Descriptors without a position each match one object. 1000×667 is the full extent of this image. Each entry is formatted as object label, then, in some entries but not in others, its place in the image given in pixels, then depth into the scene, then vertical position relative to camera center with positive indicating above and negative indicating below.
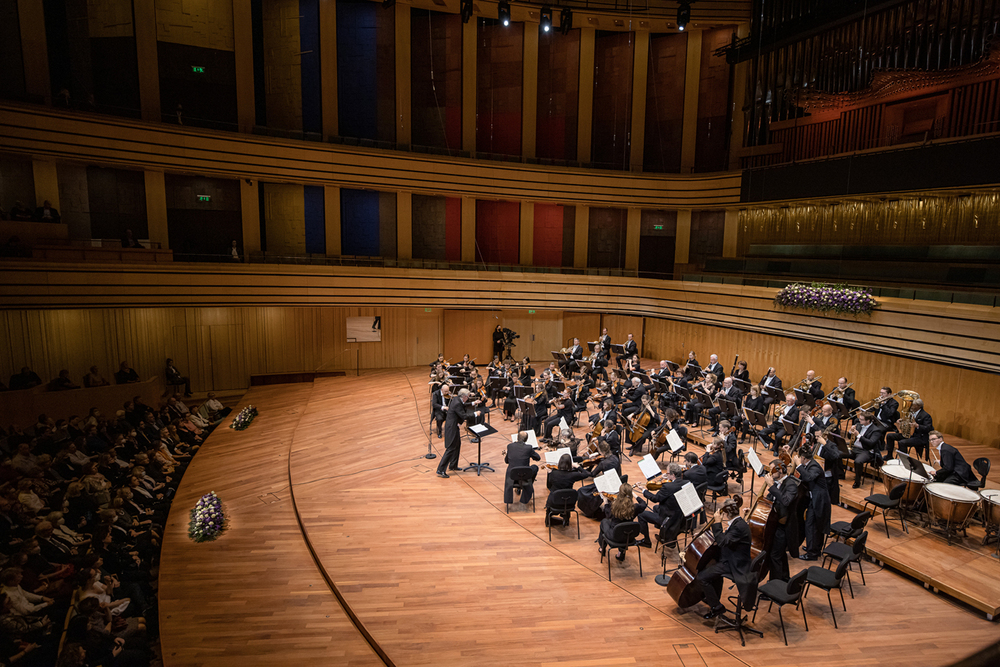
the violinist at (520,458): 8.30 -2.93
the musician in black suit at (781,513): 6.31 -2.83
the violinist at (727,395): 10.88 -2.67
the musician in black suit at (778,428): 9.13 -2.90
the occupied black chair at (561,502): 7.35 -3.16
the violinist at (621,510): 6.52 -2.89
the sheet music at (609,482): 6.86 -2.72
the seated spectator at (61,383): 12.66 -2.95
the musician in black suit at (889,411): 9.26 -2.47
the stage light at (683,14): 15.93 +6.60
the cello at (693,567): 5.65 -3.09
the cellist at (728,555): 5.50 -2.87
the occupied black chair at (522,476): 8.12 -3.15
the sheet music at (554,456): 7.98 -2.81
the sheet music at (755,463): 6.83 -2.46
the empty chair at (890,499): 7.19 -3.05
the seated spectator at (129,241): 14.60 +0.17
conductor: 9.49 -2.94
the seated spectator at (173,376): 14.77 -3.27
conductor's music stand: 8.89 -2.78
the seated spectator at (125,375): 13.91 -3.05
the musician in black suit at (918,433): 8.70 -2.66
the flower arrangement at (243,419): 12.59 -3.74
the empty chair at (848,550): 5.70 -3.13
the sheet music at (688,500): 5.99 -2.56
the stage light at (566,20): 16.95 +6.80
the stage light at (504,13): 16.20 +6.66
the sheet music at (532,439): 8.47 -2.72
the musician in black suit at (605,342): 15.45 -2.37
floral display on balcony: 12.17 -0.94
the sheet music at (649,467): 7.13 -2.62
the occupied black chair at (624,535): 6.41 -3.11
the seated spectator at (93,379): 13.12 -2.99
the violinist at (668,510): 6.68 -3.01
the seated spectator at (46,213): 13.72 +0.80
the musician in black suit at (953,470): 7.19 -2.64
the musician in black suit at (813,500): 6.57 -2.84
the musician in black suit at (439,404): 11.07 -2.96
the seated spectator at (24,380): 12.56 -2.88
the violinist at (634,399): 10.65 -2.75
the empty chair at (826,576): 5.51 -3.12
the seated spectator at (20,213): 13.34 +0.78
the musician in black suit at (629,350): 15.43 -2.59
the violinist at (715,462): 7.41 -2.65
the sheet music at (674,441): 8.34 -2.67
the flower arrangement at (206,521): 7.93 -3.78
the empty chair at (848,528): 6.12 -3.12
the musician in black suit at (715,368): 12.73 -2.50
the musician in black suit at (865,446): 8.35 -2.73
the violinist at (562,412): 10.52 -2.92
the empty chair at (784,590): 5.30 -3.18
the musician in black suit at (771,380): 11.25 -2.44
